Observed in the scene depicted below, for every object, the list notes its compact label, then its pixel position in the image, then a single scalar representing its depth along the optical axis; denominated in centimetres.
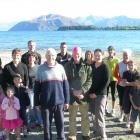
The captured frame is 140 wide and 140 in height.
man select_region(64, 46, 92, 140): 444
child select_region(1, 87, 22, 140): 456
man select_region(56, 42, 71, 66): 522
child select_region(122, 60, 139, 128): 486
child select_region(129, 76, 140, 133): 478
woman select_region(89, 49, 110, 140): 442
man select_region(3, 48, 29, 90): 459
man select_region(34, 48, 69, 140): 415
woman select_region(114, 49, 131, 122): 502
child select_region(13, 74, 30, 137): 462
